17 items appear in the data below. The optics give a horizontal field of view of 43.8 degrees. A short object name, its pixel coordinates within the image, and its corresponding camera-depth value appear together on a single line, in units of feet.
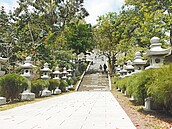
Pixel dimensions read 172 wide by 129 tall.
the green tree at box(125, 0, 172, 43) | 56.95
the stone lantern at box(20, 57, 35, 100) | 39.61
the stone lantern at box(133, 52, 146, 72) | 37.74
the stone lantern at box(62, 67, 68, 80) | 70.85
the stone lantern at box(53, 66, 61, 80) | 64.49
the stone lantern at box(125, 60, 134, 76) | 49.62
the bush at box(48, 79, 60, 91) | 56.08
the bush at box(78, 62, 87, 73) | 109.55
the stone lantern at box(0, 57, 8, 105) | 31.71
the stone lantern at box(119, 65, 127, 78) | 60.15
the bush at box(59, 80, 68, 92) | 64.49
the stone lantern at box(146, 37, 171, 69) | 25.54
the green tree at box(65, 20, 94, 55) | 92.44
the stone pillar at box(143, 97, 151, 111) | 24.16
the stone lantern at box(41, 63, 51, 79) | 52.54
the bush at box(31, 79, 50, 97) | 45.36
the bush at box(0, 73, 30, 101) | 34.04
